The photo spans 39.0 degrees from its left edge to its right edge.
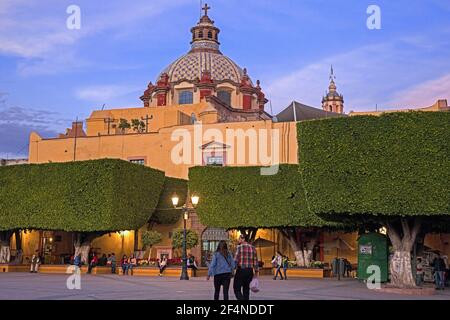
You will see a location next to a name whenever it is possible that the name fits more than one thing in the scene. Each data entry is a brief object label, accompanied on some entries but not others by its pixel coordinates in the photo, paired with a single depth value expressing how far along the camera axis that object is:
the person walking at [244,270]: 13.33
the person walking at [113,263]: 33.22
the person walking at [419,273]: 24.34
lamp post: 27.35
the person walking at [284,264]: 28.98
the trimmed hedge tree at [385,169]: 21.00
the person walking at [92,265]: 32.60
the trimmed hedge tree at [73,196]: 32.41
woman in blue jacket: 13.23
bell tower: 90.94
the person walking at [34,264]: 32.93
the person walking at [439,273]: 23.77
